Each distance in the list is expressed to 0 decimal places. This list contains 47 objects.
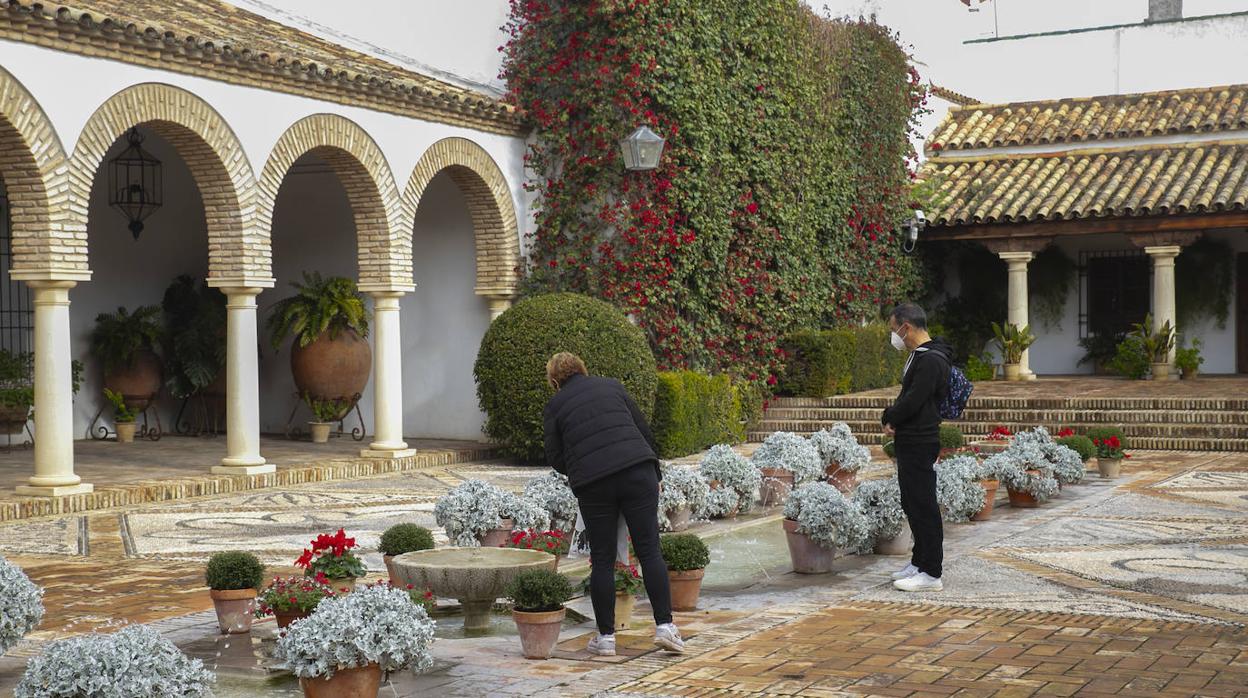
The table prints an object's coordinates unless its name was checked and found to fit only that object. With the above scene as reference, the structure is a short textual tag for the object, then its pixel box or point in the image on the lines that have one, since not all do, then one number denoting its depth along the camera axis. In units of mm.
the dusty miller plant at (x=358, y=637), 5332
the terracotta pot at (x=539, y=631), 6258
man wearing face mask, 7730
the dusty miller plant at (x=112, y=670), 4848
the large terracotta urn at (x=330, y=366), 16797
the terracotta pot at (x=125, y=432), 16719
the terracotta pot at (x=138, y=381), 16703
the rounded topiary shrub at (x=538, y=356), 14797
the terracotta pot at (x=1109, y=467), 13719
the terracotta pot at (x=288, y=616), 6359
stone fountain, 6922
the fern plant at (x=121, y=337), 16578
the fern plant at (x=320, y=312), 16641
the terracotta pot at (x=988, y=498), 10909
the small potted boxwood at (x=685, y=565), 7262
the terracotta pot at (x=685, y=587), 7332
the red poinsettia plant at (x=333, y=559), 7012
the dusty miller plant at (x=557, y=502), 9375
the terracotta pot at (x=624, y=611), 6875
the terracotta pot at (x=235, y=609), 6750
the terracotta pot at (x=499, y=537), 8750
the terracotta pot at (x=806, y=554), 8555
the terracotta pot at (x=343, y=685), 5383
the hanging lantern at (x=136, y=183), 16625
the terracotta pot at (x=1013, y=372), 21891
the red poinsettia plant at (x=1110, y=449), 13672
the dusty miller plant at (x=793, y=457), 11555
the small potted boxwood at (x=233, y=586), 6738
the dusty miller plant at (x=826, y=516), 8453
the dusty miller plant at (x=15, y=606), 5996
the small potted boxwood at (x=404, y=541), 7703
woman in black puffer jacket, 6324
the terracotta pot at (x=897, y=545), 9266
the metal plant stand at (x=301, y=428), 17656
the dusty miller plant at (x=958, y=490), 10086
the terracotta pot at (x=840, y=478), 12461
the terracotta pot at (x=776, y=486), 11609
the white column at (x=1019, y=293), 22000
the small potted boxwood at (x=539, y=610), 6262
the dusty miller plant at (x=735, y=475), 11047
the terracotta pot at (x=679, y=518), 10266
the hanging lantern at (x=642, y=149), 14867
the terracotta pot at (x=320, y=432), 17266
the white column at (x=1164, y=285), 20969
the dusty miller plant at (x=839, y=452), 12289
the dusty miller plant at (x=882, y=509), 9047
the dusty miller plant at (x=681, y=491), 10078
